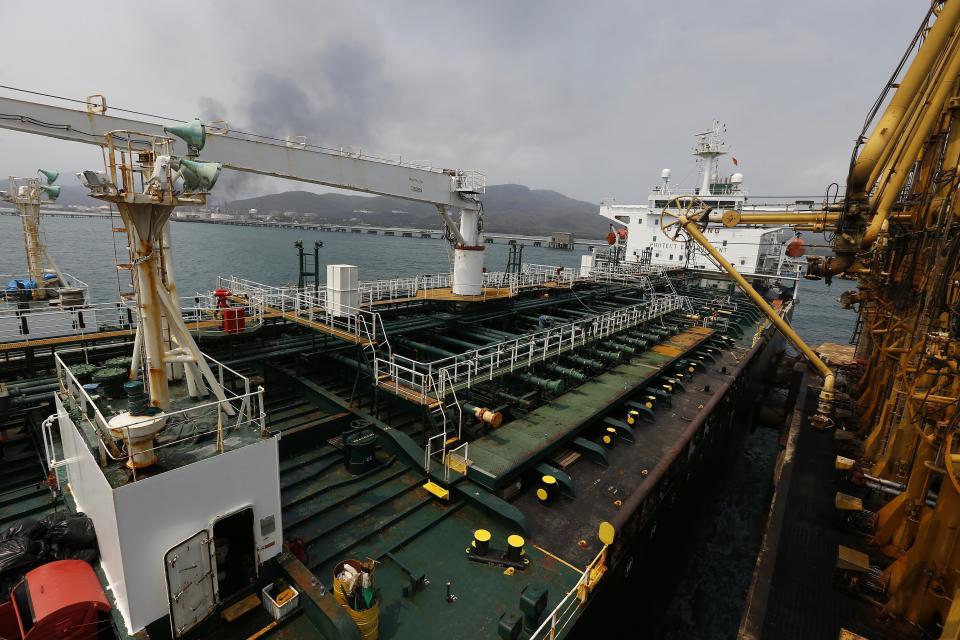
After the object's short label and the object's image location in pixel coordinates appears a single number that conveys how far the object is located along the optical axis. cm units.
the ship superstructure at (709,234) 4866
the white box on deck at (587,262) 4324
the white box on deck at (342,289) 1622
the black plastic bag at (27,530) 775
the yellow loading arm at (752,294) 1811
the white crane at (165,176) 790
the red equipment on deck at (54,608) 645
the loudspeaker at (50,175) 2343
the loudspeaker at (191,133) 822
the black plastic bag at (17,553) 719
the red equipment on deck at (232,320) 1397
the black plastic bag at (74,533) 792
